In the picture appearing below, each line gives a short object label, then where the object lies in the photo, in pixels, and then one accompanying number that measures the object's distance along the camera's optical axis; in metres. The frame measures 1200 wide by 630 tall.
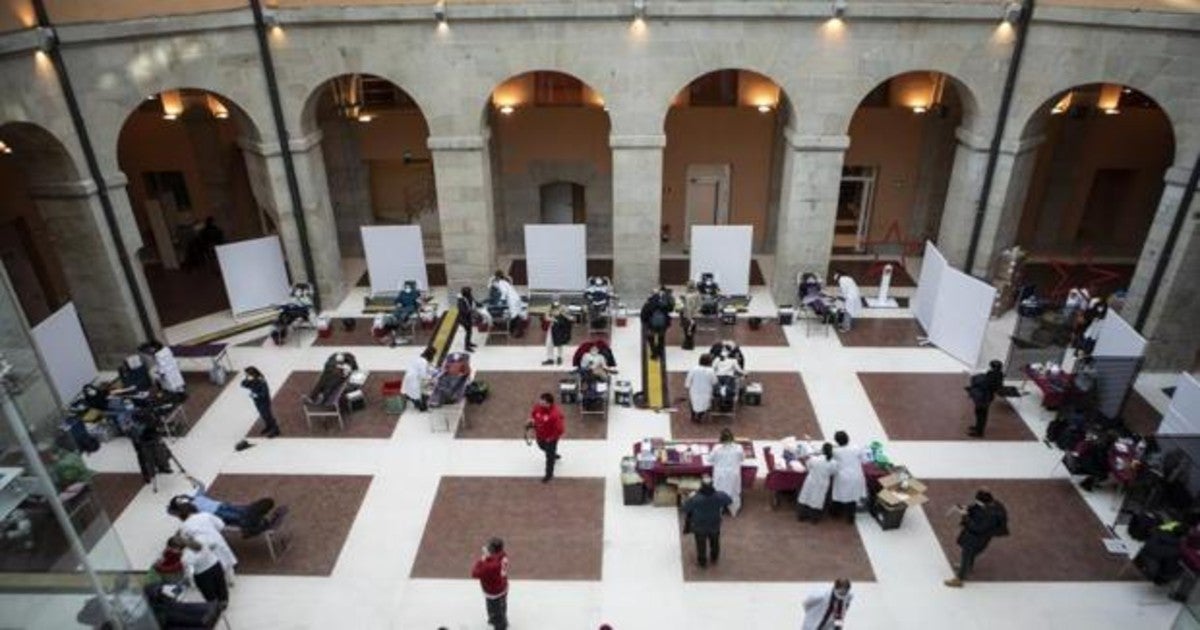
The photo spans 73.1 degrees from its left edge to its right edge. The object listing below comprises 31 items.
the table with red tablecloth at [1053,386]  15.84
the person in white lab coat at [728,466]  12.93
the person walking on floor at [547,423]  13.80
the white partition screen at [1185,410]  13.89
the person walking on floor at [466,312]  18.38
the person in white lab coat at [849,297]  19.42
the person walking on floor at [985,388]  14.98
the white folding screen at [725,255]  20.45
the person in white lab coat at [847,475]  12.88
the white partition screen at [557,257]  20.88
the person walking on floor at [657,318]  17.47
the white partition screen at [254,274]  20.30
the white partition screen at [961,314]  17.28
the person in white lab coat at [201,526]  11.46
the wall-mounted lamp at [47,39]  15.29
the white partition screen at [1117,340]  15.19
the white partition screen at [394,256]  20.95
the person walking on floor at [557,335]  17.64
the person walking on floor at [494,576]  10.74
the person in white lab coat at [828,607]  9.91
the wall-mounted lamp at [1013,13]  17.39
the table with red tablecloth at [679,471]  13.59
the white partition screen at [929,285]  18.88
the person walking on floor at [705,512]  11.68
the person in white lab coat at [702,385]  15.23
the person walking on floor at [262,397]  15.12
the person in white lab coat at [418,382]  16.14
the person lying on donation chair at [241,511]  12.46
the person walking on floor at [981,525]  11.53
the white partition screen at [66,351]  16.38
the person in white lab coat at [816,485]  12.86
